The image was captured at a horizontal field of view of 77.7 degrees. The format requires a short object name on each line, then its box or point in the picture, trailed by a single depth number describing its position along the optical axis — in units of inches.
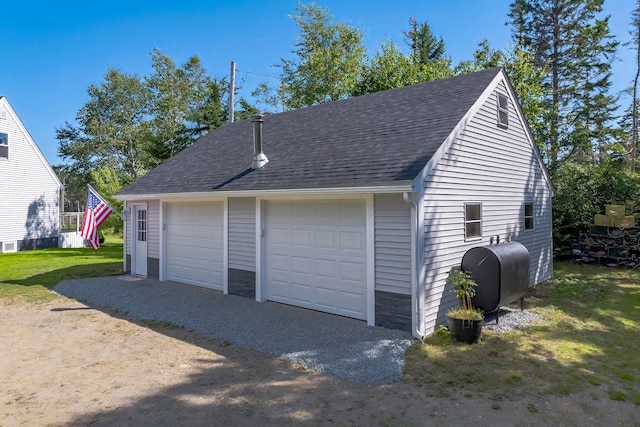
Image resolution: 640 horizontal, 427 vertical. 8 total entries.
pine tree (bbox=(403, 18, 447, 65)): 1225.4
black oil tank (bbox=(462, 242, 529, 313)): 269.9
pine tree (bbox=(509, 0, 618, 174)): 902.4
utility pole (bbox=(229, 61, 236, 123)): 768.1
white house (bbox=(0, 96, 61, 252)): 825.5
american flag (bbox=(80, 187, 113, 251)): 494.6
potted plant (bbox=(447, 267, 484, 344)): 242.2
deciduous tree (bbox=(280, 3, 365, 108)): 1074.1
